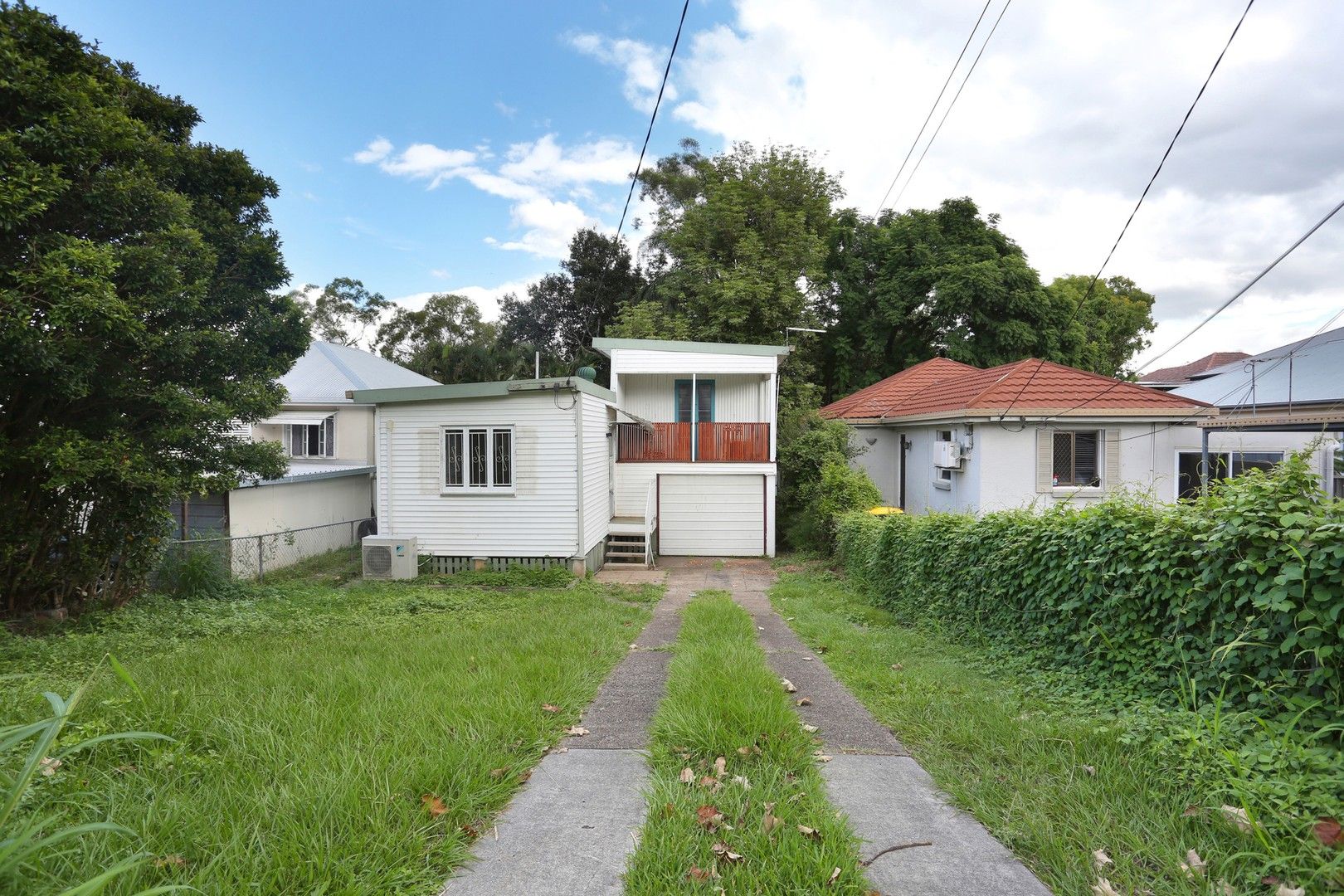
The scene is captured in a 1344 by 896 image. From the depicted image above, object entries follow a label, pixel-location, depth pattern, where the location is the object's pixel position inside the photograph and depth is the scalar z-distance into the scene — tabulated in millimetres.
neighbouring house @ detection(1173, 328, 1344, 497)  13406
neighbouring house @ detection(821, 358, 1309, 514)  13297
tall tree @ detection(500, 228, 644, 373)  33188
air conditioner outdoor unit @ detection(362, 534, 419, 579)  11570
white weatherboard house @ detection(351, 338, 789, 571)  11695
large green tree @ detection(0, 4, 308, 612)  6156
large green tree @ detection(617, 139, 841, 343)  22484
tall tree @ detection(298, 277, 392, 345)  41844
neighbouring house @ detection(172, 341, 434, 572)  12695
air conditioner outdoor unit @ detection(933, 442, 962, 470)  14289
